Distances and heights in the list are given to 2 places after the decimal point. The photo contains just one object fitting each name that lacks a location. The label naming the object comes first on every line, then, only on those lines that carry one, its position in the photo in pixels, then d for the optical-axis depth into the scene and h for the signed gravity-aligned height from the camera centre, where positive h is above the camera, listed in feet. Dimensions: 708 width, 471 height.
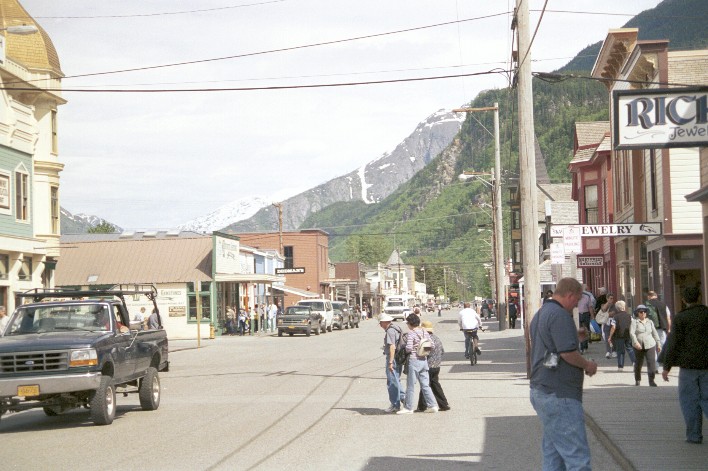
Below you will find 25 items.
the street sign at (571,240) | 81.61 +3.06
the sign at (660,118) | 42.75 +6.90
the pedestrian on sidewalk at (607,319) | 88.22 -3.96
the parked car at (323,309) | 196.54 -5.10
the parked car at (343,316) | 218.50 -7.53
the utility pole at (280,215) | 246.39 +17.55
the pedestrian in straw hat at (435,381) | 55.57 -5.60
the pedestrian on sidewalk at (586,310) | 106.31 -3.55
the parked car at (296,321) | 180.45 -6.74
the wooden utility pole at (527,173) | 72.69 +7.75
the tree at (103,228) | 368.89 +22.96
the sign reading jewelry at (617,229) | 84.28 +4.17
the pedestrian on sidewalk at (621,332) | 76.54 -4.35
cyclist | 93.50 -4.22
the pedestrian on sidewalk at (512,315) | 196.72 -7.12
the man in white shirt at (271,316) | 215.31 -6.71
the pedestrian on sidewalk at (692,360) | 39.32 -3.37
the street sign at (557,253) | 84.74 +2.10
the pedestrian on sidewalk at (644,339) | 62.75 -3.99
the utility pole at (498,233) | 172.76 +8.44
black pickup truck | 49.70 -3.44
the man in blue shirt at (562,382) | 26.61 -2.80
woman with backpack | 54.80 -4.64
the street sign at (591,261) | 143.64 +2.26
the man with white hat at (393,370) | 55.06 -4.84
